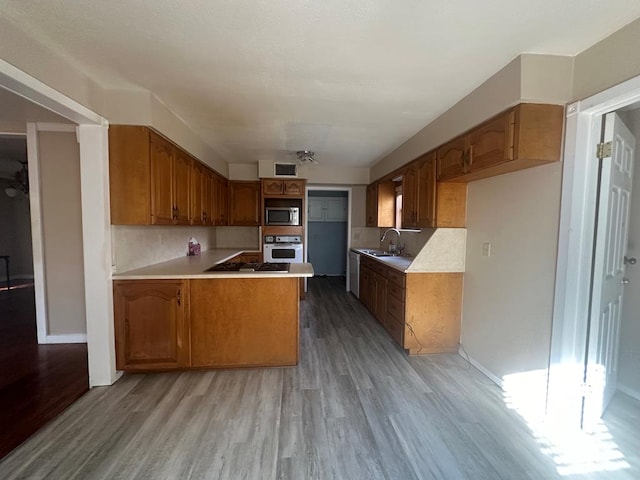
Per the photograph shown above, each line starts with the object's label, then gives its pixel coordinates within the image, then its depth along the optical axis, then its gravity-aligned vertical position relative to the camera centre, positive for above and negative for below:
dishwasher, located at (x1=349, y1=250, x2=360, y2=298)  4.80 -0.89
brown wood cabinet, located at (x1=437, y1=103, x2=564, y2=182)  1.75 +0.59
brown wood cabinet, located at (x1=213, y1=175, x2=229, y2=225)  4.15 +0.36
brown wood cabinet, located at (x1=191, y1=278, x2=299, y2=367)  2.46 -0.91
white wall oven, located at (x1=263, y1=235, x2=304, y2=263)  4.66 -0.42
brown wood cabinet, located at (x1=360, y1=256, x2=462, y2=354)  2.87 -0.91
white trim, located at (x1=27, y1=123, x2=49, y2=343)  2.89 -0.15
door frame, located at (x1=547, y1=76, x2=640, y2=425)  1.67 -0.17
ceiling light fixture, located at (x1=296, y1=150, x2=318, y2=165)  3.87 +0.97
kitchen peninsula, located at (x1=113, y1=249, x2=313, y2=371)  2.36 -0.86
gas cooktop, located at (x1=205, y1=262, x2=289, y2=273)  2.58 -0.45
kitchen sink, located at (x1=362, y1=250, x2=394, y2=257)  4.22 -0.46
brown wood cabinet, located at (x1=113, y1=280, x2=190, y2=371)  2.35 -0.90
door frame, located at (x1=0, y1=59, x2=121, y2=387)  2.14 -0.18
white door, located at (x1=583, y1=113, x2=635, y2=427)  1.69 -0.22
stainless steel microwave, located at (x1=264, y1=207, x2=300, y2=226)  4.63 +0.13
